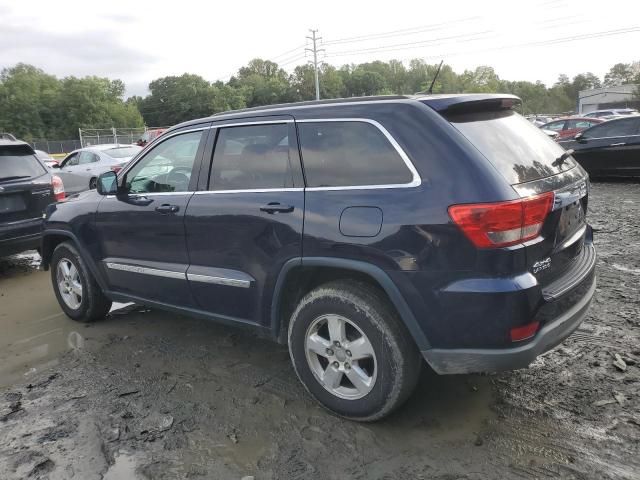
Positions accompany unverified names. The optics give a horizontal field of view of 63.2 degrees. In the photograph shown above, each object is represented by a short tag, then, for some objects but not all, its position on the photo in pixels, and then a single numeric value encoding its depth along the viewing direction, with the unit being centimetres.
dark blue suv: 256
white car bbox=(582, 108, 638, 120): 3552
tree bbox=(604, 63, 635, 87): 10962
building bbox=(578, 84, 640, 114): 7706
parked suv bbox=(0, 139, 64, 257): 648
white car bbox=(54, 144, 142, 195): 1438
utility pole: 7209
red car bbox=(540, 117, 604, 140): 1791
